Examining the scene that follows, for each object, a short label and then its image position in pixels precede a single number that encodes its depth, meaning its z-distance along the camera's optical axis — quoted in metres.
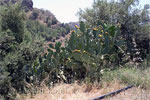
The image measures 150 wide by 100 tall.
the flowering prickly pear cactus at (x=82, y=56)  6.70
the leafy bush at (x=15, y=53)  6.40
